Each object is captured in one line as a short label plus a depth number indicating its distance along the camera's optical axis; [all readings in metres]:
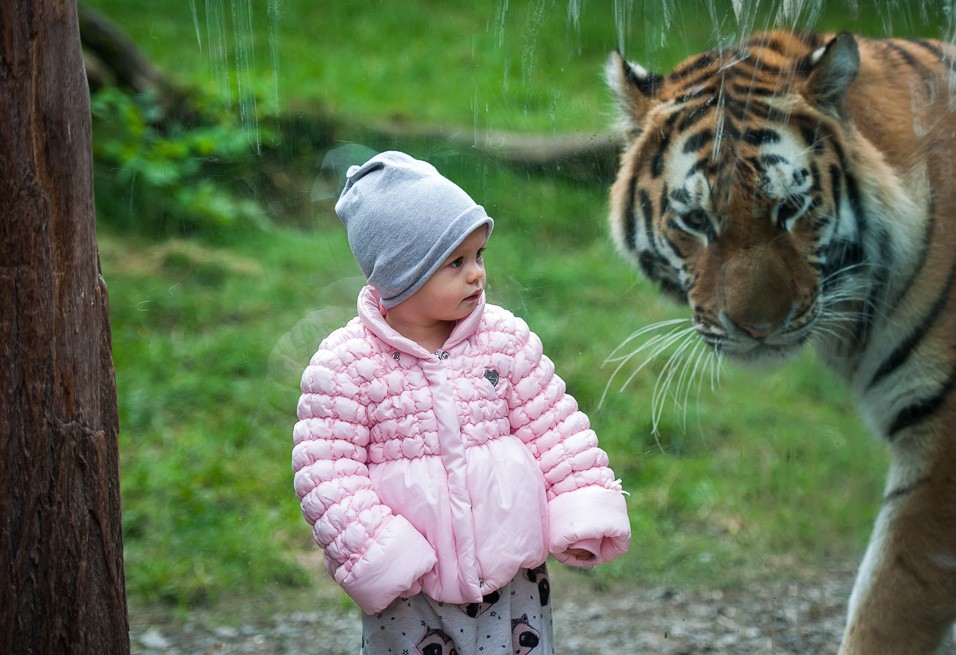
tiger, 7.27
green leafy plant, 7.64
